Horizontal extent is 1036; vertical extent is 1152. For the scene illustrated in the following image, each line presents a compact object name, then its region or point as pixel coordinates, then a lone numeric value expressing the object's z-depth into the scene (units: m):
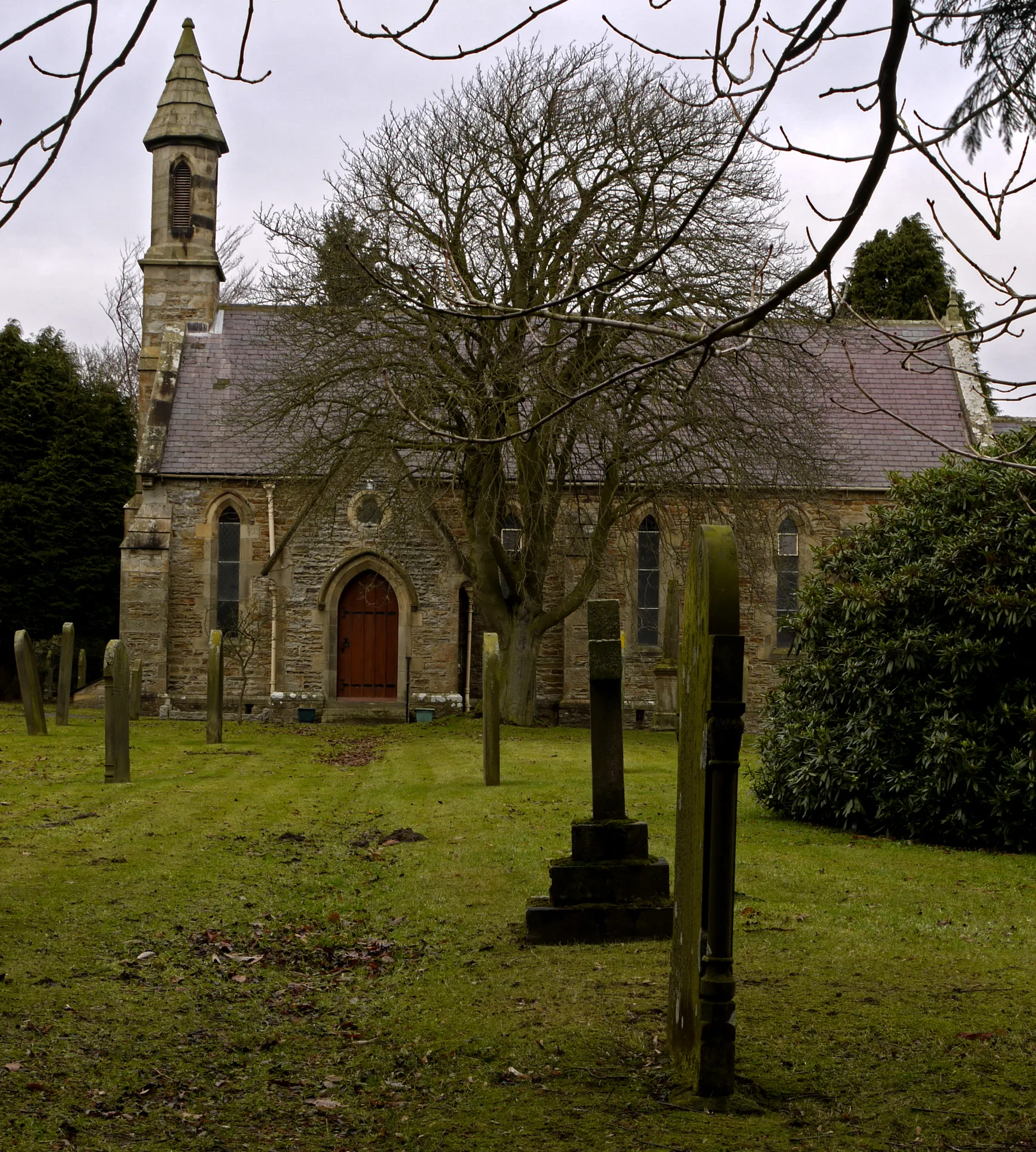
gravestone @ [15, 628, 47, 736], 17.31
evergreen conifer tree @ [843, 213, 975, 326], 36.28
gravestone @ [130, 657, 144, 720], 23.02
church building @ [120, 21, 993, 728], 25.98
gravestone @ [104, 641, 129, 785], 13.21
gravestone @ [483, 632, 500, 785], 13.92
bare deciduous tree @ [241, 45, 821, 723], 18.97
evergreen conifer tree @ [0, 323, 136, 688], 29.81
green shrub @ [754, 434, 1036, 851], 10.32
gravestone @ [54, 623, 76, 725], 19.28
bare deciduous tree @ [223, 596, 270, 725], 26.02
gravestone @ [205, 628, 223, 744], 17.31
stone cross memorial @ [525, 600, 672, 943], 7.18
